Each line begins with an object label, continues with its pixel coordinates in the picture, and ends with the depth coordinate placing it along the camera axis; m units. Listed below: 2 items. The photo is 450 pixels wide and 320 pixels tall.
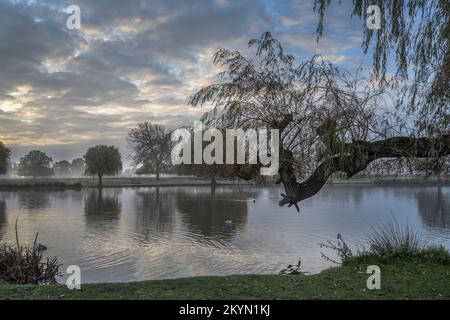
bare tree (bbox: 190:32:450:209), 6.78
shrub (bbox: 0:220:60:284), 9.40
